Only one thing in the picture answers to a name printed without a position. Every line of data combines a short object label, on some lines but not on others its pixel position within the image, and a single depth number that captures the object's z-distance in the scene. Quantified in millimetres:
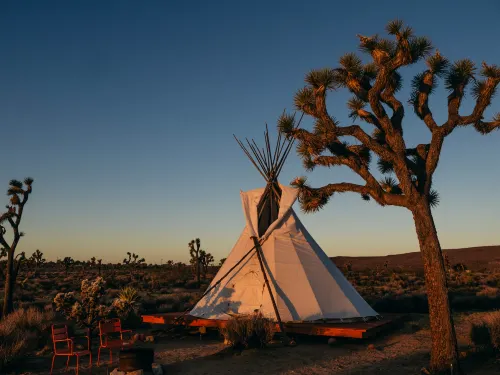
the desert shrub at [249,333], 10984
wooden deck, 10906
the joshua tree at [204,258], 38875
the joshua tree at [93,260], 51328
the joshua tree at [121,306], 9680
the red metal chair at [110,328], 9474
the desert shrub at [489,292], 20750
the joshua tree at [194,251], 36156
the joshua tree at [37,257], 46812
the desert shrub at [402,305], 16828
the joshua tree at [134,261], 57734
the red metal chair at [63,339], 8627
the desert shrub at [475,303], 17781
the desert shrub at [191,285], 32172
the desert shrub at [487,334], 9586
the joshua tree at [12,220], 16378
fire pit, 8383
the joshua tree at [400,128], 8594
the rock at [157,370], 8727
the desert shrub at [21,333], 9805
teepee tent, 12516
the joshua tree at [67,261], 46500
